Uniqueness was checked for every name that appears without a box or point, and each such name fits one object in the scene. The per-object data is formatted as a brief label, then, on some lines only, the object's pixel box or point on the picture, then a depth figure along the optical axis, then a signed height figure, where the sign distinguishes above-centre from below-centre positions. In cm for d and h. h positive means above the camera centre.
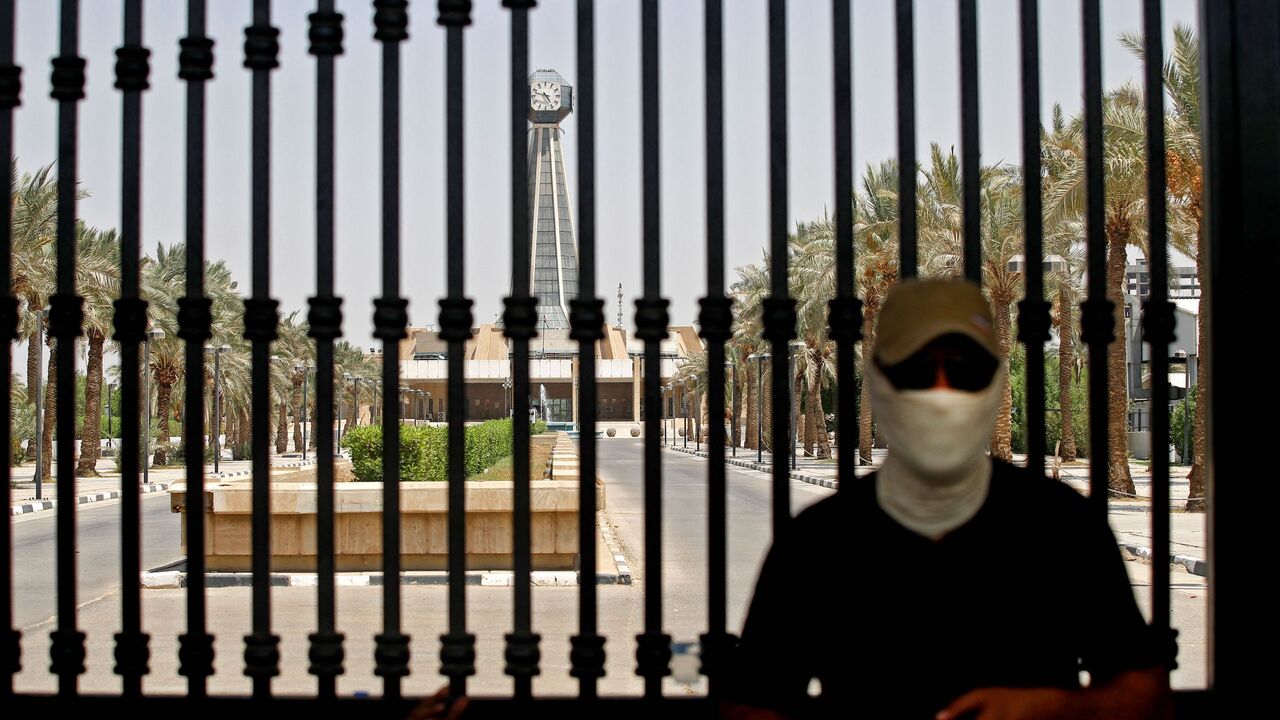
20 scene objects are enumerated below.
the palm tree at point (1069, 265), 2091 +255
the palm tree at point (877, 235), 2631 +335
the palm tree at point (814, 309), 3017 +203
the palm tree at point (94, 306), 2534 +204
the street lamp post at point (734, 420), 5063 -132
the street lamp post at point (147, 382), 2886 +35
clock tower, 10850 +1733
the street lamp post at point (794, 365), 3694 +76
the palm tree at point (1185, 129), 1680 +357
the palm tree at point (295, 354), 4741 +170
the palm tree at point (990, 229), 2347 +312
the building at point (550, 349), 9656 +363
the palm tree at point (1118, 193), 1797 +295
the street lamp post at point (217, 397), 3091 -2
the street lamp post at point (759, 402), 3588 -40
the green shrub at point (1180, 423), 3203 -103
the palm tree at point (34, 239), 2277 +303
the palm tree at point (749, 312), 3956 +249
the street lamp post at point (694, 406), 6369 -106
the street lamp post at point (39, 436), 2312 -75
